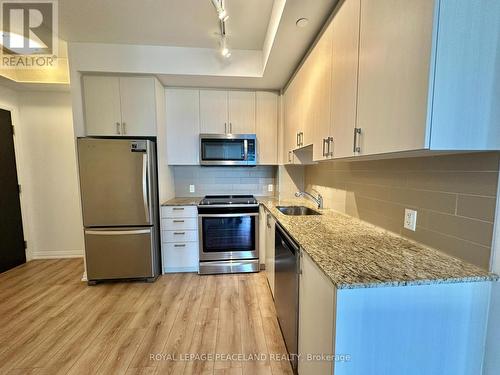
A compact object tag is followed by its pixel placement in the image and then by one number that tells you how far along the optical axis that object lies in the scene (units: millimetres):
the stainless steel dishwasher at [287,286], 1363
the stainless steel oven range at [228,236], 2748
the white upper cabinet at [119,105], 2537
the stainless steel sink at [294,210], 2428
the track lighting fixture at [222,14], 1519
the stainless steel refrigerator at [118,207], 2428
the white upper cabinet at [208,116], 2975
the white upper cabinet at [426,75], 766
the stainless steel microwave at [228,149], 2922
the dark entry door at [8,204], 2859
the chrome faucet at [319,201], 2334
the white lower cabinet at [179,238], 2749
